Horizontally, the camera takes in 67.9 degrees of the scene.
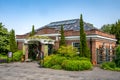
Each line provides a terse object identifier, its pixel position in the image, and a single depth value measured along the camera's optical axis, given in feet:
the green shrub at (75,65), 30.74
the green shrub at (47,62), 33.68
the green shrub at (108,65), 32.97
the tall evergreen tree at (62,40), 41.53
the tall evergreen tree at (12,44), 49.08
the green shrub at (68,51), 35.42
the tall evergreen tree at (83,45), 36.67
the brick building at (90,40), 40.55
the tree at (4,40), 58.09
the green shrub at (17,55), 44.91
